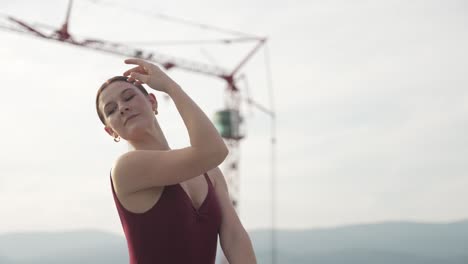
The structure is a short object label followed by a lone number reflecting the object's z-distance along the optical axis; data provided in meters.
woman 2.93
